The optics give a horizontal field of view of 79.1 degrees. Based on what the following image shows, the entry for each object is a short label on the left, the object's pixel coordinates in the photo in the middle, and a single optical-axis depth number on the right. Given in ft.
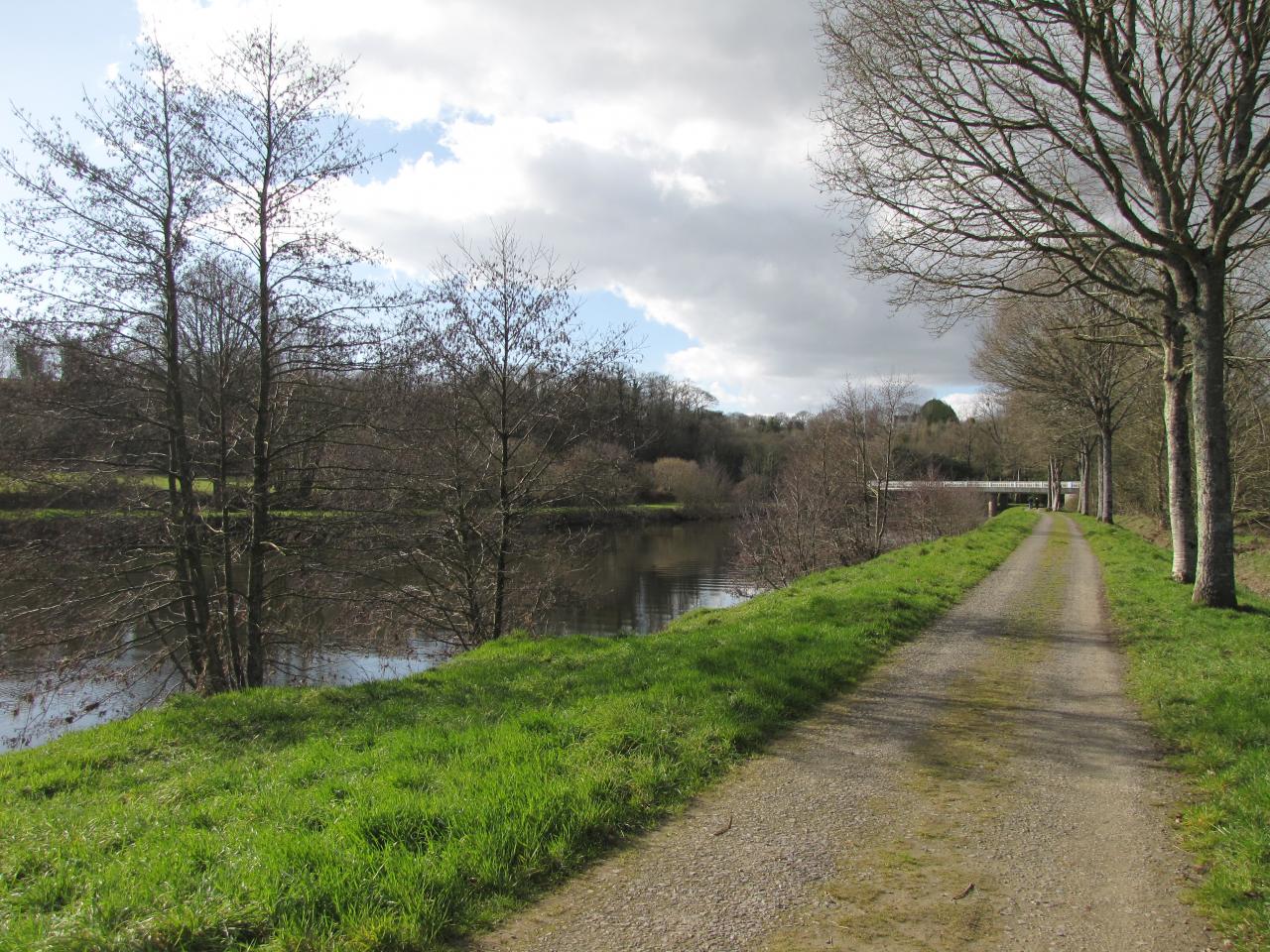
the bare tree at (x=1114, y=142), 32.48
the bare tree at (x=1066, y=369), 88.02
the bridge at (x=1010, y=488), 170.36
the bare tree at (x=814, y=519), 82.33
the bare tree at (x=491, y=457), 45.55
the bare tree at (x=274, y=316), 35.63
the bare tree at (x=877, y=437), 87.76
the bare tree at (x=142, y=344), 32.30
